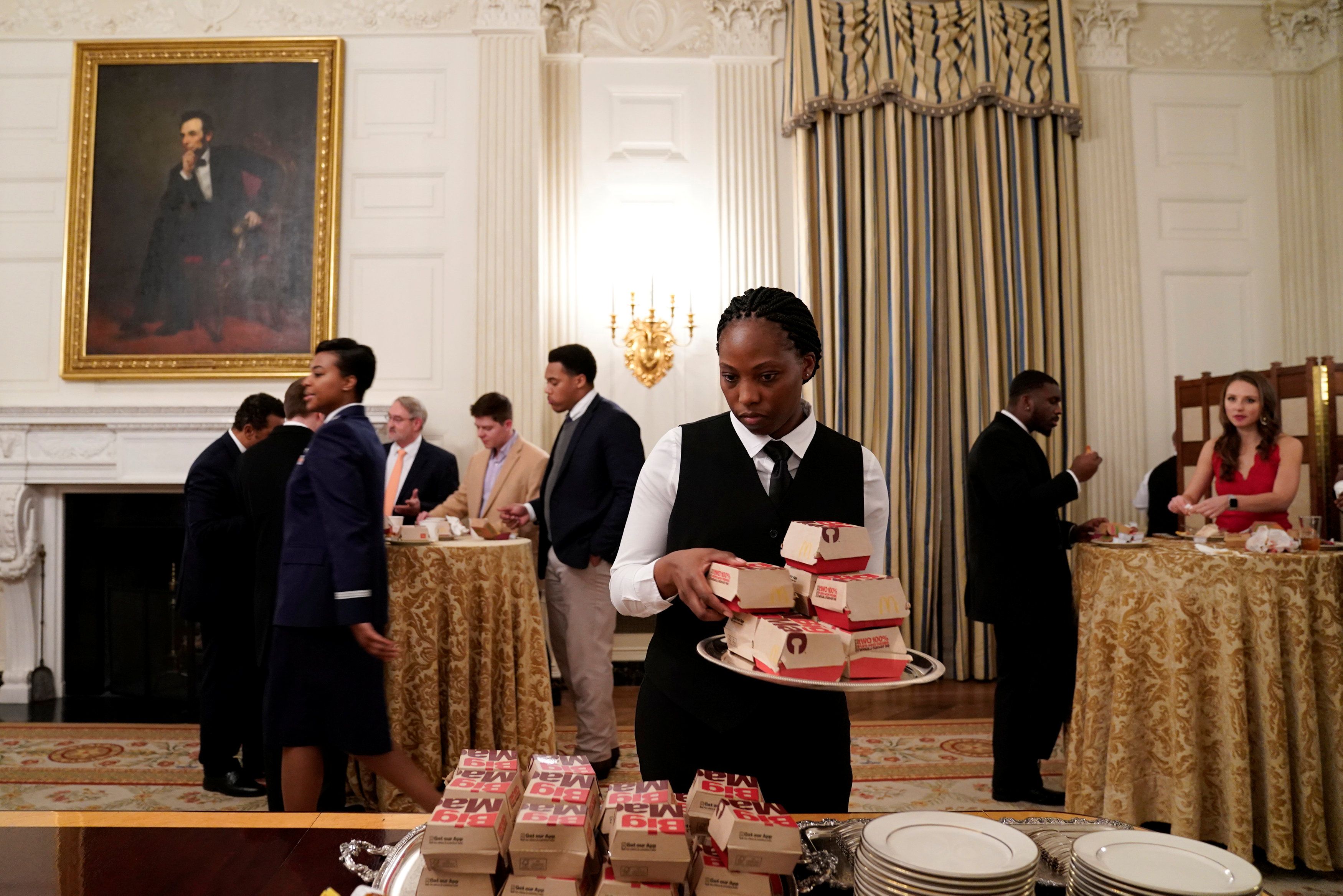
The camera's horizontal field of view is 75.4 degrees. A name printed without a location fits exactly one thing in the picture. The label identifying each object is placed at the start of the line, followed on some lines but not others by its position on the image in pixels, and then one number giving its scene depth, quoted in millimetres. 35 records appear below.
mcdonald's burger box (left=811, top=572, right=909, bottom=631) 1093
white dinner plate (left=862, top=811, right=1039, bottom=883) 871
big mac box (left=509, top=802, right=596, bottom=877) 883
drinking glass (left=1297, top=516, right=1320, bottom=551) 2908
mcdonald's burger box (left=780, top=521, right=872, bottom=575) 1149
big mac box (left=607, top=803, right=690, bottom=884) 878
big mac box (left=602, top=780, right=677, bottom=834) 977
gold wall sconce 5832
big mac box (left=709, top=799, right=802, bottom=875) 901
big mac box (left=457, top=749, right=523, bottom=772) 1076
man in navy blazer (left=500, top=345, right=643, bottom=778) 3771
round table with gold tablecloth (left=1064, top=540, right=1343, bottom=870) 2709
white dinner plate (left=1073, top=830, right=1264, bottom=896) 848
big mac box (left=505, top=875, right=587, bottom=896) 866
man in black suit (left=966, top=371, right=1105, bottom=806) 3344
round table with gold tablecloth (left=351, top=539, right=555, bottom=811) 3305
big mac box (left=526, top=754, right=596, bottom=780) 1074
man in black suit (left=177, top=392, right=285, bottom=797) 3488
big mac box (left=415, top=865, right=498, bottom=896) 888
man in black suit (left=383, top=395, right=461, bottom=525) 4859
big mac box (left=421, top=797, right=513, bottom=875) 880
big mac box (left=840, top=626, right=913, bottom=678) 1073
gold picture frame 5496
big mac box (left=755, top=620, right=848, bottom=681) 1022
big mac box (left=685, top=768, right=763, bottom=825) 986
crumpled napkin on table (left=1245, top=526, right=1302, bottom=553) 2816
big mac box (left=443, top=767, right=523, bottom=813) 965
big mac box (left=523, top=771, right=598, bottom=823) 949
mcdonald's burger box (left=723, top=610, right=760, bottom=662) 1116
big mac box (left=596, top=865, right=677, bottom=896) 864
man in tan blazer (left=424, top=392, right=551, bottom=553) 4410
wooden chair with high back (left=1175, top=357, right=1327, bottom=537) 4875
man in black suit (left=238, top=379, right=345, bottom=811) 3070
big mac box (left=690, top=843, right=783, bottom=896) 895
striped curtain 5781
